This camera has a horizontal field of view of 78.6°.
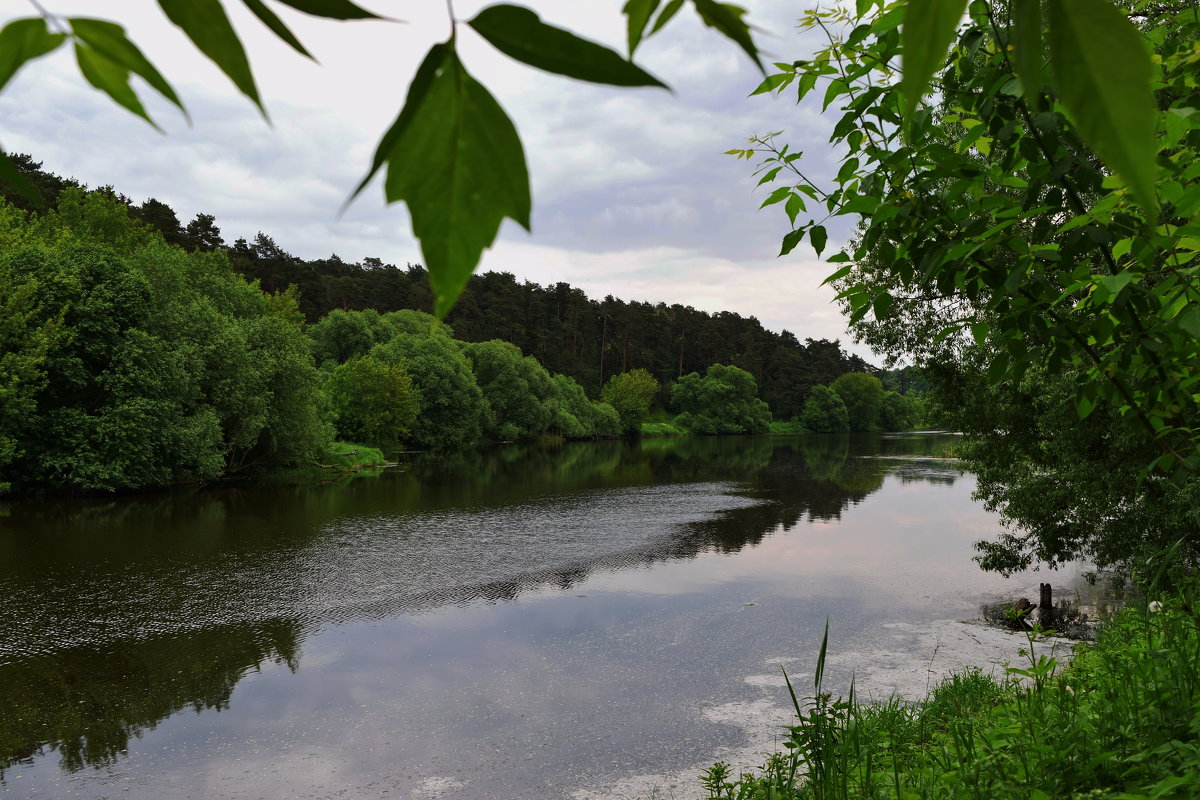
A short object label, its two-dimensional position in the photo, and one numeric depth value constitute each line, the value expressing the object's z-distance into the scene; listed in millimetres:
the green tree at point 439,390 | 54375
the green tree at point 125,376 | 24594
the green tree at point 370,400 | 47000
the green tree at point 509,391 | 63812
